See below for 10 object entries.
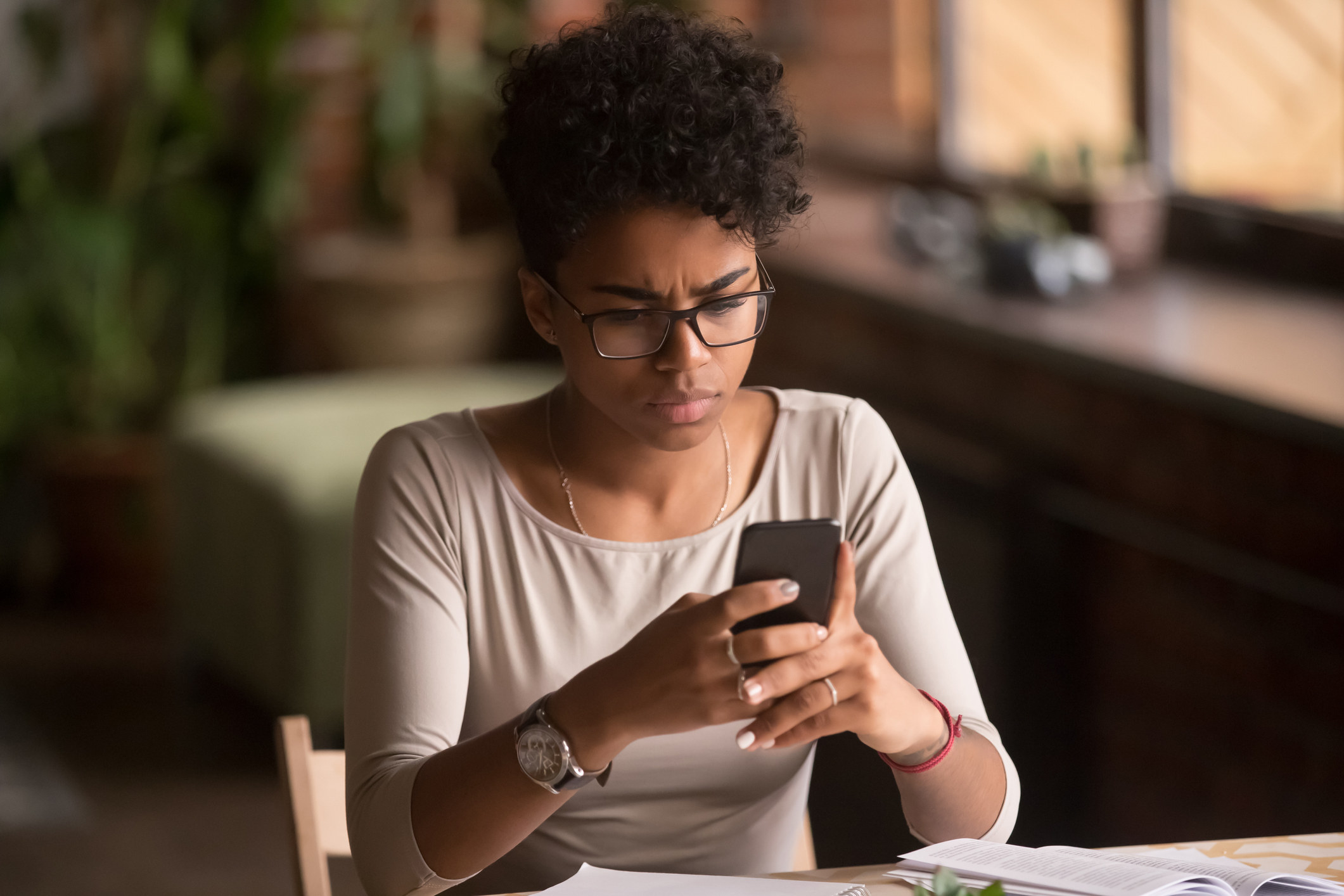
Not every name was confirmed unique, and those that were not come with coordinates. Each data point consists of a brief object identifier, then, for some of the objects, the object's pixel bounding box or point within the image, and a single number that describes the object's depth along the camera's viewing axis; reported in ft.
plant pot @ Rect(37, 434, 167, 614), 24.05
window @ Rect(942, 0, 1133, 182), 19.51
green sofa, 18.18
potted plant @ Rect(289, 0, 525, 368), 24.47
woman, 6.84
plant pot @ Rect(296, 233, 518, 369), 24.68
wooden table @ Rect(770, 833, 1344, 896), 6.91
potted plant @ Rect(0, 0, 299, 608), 23.88
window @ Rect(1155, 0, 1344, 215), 16.47
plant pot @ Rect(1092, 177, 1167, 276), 17.90
